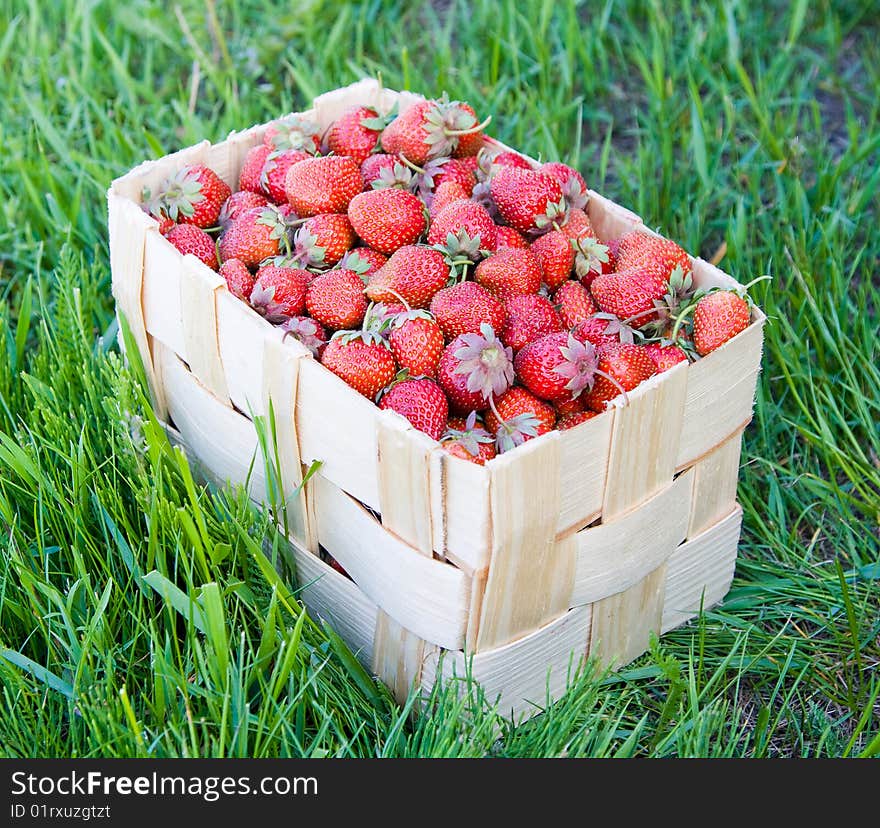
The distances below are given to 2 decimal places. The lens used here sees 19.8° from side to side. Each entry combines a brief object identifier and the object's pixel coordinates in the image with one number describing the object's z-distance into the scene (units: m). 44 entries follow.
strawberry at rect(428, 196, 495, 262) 1.03
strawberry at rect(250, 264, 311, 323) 1.02
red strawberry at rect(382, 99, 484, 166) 1.09
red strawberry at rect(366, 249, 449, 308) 1.01
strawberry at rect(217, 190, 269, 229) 1.08
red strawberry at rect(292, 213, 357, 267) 1.05
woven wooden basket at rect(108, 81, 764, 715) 0.94
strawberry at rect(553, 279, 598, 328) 1.03
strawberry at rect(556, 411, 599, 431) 0.98
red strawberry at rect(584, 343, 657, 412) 0.98
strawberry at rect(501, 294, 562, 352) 1.00
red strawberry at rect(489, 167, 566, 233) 1.05
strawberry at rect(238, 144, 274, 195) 1.10
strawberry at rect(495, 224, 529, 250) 1.05
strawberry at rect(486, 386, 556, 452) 0.96
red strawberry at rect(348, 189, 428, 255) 1.04
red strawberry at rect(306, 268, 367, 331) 1.02
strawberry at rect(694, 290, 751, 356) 1.00
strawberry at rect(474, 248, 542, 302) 1.02
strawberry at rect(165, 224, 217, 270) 1.06
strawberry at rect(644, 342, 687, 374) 0.99
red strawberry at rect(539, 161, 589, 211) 1.07
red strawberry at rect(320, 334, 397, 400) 0.98
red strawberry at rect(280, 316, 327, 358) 1.00
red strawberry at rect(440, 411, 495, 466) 0.95
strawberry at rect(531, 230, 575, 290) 1.04
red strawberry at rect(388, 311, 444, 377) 0.99
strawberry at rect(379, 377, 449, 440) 0.97
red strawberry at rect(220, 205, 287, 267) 1.05
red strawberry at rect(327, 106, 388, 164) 1.10
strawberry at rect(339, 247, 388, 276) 1.03
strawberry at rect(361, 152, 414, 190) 1.07
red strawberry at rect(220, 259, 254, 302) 1.03
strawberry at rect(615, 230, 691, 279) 1.03
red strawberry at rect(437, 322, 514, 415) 0.97
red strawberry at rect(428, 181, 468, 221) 1.06
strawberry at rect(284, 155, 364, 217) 1.06
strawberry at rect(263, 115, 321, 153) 1.11
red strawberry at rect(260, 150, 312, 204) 1.09
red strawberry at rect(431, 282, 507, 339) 1.00
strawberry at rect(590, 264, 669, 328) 1.01
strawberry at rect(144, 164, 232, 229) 1.08
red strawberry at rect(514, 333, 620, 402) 0.97
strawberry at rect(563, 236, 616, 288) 1.04
